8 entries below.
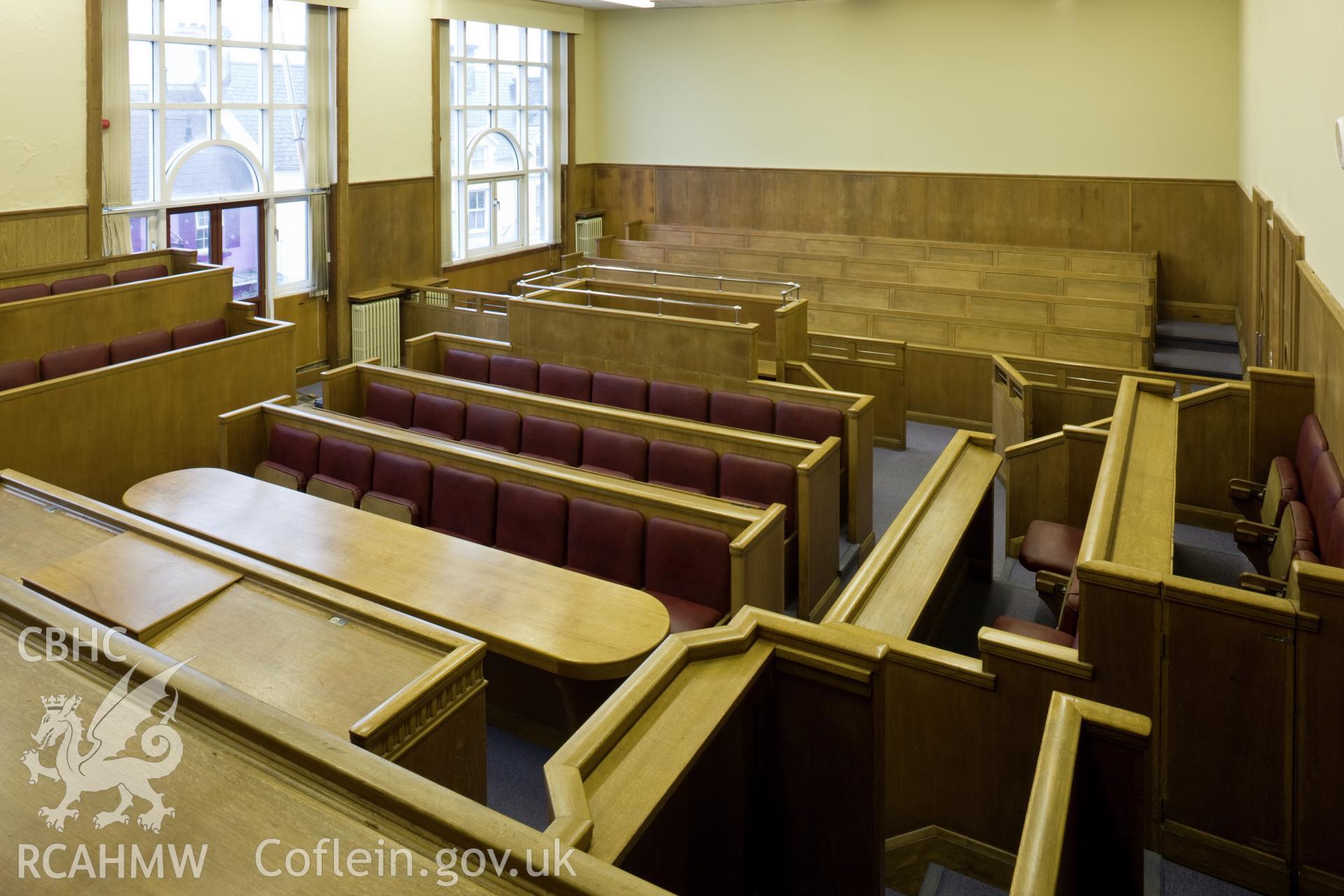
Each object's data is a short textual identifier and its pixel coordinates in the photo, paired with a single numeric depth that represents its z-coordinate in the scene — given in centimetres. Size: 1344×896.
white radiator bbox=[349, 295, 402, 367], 748
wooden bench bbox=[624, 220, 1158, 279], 746
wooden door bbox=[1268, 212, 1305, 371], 398
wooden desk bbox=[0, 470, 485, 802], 174
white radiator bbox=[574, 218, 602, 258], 984
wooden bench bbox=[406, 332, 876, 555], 432
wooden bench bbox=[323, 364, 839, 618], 360
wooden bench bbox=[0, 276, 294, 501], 403
